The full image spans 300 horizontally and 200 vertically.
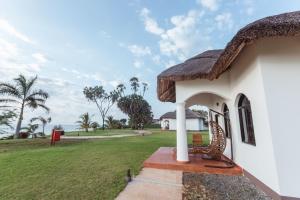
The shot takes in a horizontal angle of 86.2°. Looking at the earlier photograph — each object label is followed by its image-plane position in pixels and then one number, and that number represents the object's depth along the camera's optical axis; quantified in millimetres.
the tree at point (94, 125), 35631
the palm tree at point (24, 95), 16412
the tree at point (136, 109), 43375
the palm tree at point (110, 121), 41031
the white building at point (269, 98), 3654
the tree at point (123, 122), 44400
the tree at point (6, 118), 13484
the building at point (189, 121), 36062
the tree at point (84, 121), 33344
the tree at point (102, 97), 44062
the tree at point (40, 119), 22100
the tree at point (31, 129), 22281
